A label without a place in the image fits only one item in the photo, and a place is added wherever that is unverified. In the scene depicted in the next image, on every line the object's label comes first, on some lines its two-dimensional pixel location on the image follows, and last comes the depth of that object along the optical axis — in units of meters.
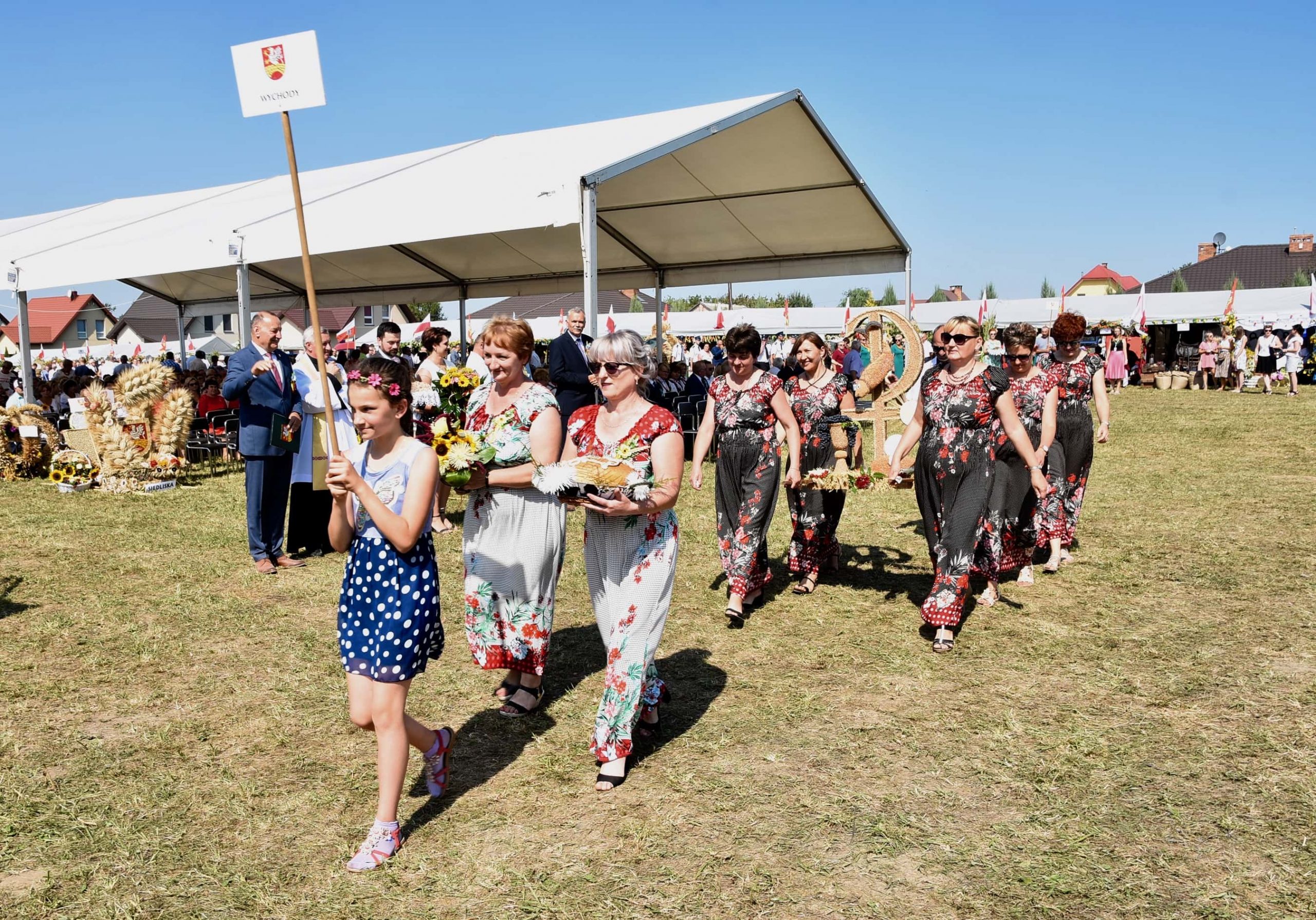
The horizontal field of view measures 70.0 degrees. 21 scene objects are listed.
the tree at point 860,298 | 46.57
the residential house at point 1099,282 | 81.00
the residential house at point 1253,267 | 53.16
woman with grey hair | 3.77
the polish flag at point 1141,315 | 29.75
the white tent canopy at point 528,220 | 10.10
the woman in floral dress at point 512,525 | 4.28
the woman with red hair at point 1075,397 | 7.16
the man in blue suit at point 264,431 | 7.27
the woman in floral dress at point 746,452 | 6.16
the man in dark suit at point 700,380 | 14.41
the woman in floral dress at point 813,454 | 6.84
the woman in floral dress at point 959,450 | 5.51
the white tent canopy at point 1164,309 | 30.14
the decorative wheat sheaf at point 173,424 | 11.91
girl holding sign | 3.17
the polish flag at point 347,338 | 19.06
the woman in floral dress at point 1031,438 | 6.86
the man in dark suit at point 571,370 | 9.80
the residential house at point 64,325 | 71.81
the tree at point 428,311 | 66.25
